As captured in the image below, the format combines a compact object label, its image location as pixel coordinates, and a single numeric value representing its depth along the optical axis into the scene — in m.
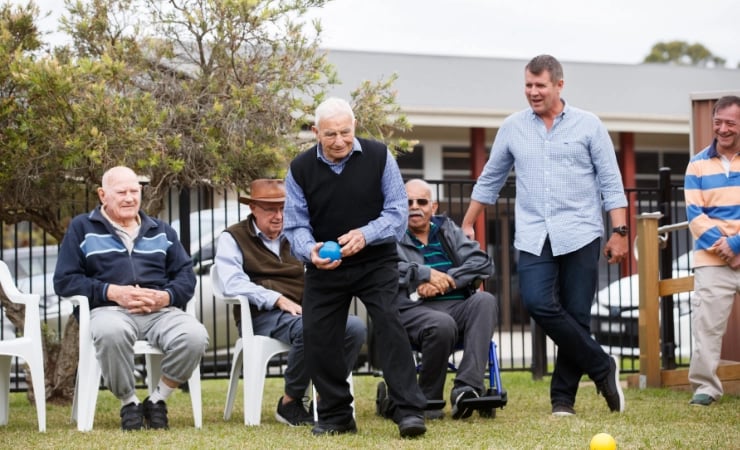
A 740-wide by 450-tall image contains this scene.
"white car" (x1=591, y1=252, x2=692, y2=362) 11.31
